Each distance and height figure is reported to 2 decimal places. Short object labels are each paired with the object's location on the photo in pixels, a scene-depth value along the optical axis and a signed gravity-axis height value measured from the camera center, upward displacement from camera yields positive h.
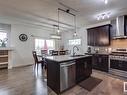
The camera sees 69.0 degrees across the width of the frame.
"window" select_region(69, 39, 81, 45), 7.46 +0.42
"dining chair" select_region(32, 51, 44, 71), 5.02 -0.75
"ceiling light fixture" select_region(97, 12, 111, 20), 4.37 +1.54
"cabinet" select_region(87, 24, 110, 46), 5.10 +0.65
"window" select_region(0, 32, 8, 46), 5.85 +0.61
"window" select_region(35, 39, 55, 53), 7.54 +0.15
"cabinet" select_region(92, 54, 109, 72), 4.84 -0.86
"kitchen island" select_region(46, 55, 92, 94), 2.64 -0.83
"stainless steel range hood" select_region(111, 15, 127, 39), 4.45 +0.93
